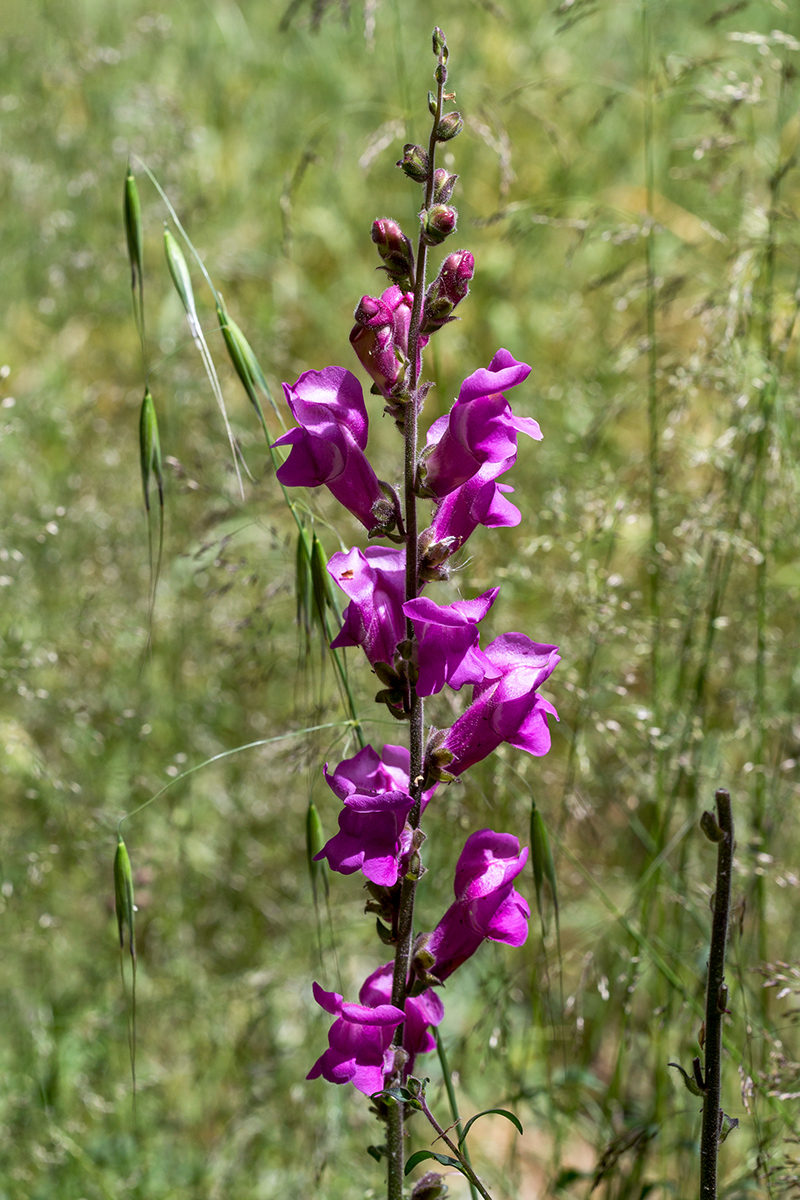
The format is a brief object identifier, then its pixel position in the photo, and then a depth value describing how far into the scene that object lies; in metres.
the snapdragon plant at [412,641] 0.99
